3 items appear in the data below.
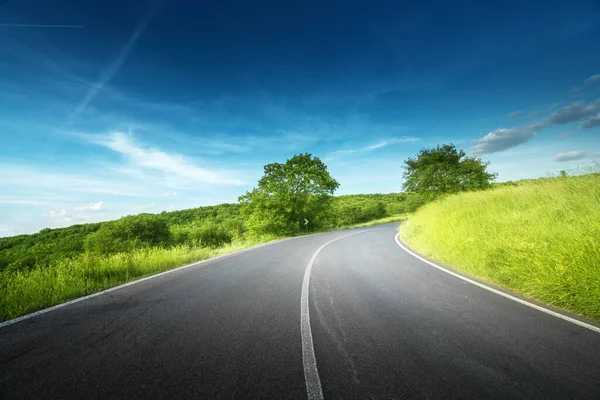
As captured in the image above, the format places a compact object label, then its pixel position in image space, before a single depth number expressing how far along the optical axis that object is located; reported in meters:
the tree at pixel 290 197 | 27.33
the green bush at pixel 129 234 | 20.84
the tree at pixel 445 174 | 22.53
